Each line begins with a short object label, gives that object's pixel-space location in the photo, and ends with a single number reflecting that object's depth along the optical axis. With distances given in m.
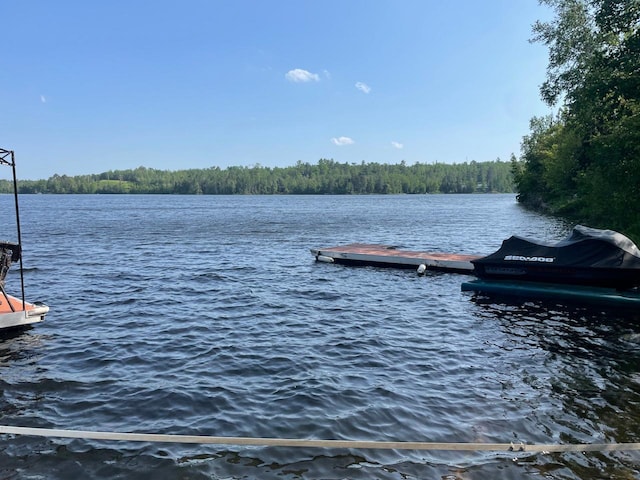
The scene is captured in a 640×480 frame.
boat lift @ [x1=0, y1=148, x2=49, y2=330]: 13.04
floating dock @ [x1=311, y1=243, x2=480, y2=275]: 23.20
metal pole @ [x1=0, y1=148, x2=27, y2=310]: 11.93
